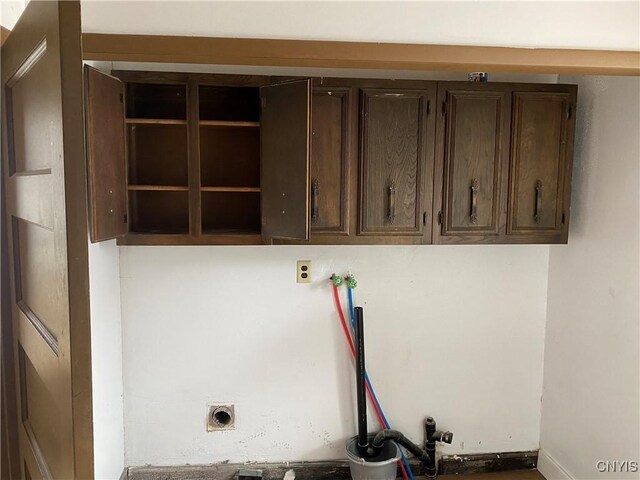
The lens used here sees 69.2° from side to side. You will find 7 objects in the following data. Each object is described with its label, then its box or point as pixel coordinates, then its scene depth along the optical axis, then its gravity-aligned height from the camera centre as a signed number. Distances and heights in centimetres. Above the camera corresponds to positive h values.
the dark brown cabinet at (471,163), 198 +15
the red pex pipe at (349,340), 229 -72
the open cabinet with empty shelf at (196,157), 171 +15
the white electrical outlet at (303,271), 226 -37
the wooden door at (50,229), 73 -7
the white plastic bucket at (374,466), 211 -125
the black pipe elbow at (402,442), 226 -120
